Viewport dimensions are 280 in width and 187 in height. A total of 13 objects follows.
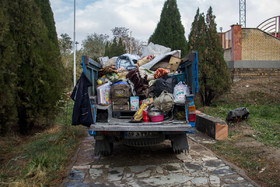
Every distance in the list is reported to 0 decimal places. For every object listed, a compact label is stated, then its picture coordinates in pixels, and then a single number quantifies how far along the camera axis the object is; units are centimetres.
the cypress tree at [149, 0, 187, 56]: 1472
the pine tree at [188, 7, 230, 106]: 987
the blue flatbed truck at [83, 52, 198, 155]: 416
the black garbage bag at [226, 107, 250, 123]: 706
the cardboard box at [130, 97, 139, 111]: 534
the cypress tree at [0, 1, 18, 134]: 533
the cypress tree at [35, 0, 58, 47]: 930
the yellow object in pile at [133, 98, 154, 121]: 485
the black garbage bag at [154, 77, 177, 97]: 522
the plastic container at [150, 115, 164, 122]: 474
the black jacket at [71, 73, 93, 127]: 432
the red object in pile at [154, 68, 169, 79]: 561
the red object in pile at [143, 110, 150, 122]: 478
